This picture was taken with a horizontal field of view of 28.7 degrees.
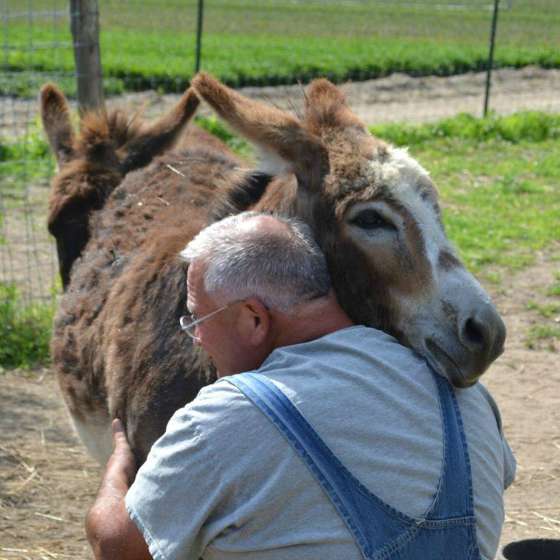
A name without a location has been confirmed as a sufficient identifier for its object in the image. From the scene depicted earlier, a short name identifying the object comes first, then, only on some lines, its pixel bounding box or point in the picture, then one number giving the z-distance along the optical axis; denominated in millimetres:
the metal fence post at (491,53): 14461
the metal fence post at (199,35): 12999
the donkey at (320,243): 3096
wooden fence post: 7637
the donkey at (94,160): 5320
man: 2479
